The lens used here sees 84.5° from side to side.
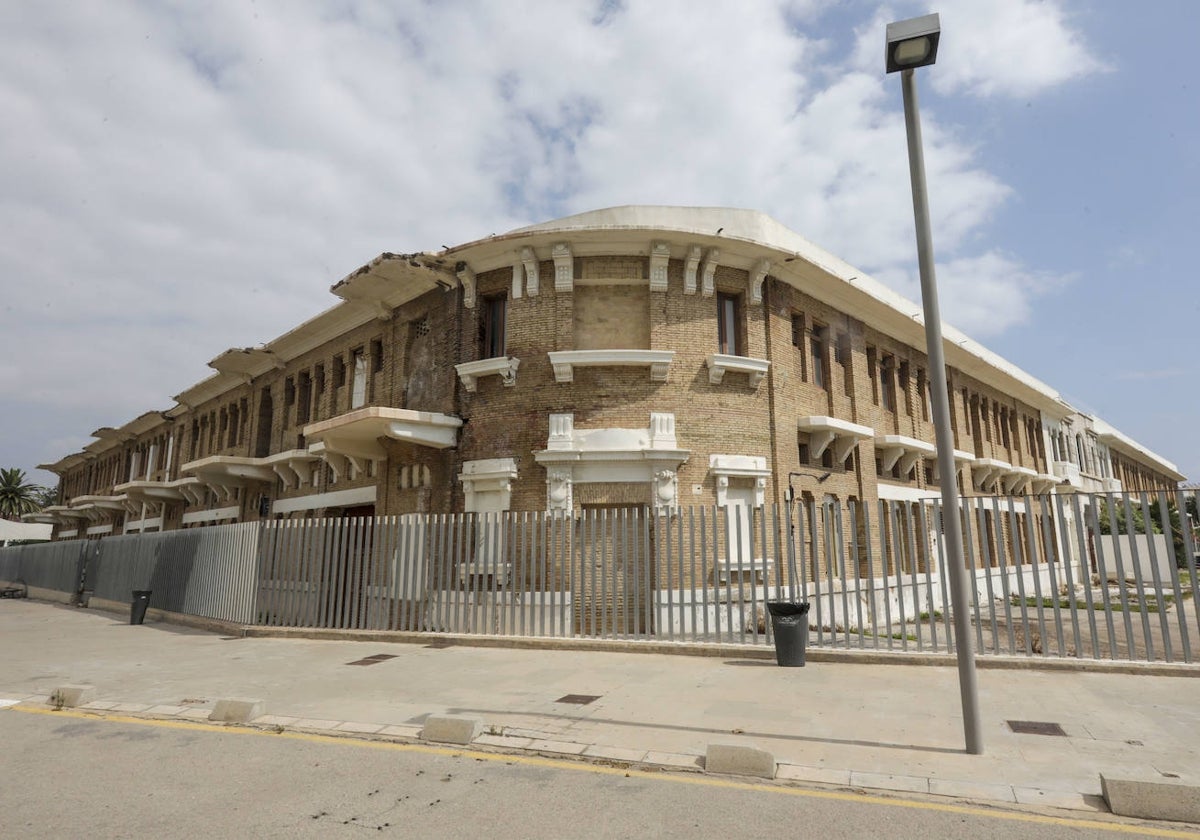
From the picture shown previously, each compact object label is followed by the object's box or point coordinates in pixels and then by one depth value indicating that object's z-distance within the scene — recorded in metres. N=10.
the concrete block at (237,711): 6.65
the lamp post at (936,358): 5.38
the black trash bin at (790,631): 9.39
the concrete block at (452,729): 5.78
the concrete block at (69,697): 7.50
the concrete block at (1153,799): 4.09
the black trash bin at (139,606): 16.94
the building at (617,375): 13.88
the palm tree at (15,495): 72.56
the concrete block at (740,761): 4.89
